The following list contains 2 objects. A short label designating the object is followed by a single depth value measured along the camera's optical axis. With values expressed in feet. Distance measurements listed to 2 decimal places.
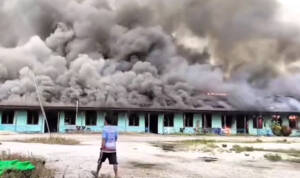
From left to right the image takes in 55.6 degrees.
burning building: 93.15
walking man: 20.08
